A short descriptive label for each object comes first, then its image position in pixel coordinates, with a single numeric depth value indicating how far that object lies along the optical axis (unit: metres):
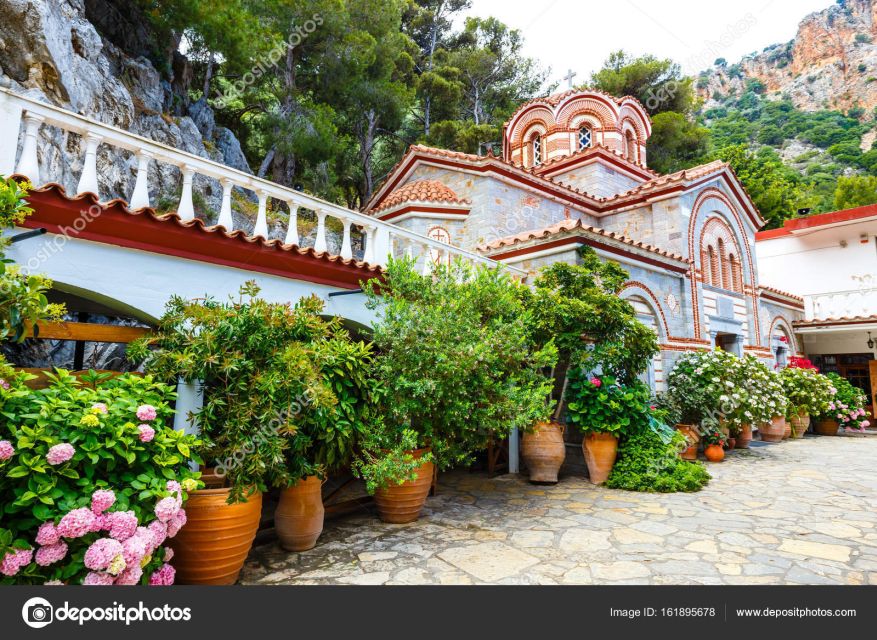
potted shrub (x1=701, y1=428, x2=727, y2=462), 9.47
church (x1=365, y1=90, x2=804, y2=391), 10.40
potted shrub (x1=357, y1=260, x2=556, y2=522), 4.95
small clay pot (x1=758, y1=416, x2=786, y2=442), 12.31
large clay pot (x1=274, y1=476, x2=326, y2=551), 4.37
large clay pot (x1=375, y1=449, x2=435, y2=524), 5.23
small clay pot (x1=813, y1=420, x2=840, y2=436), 14.02
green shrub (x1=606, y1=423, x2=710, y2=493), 6.88
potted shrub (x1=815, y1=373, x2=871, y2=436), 13.88
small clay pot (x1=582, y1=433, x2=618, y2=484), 7.30
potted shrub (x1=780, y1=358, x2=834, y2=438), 12.89
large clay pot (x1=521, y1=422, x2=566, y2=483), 7.17
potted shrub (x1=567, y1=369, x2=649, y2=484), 7.30
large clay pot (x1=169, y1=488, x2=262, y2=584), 3.42
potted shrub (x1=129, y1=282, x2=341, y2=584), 3.47
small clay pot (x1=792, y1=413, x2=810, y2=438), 13.09
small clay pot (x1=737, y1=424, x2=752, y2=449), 11.09
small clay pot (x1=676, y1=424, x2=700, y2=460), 9.34
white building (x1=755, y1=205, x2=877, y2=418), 16.52
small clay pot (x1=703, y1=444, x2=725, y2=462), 9.45
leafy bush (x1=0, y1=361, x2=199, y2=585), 2.48
